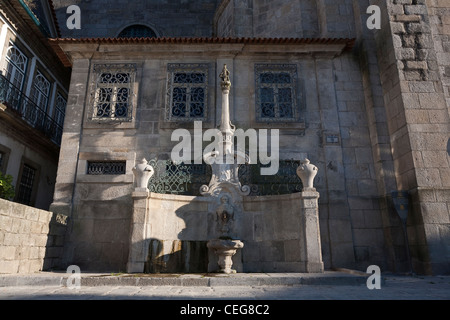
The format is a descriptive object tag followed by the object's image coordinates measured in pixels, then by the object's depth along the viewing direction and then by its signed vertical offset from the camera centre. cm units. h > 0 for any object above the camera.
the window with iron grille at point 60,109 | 1284 +573
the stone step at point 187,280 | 460 -47
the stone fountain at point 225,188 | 605 +133
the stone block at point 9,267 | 548 -33
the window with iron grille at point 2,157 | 970 +277
